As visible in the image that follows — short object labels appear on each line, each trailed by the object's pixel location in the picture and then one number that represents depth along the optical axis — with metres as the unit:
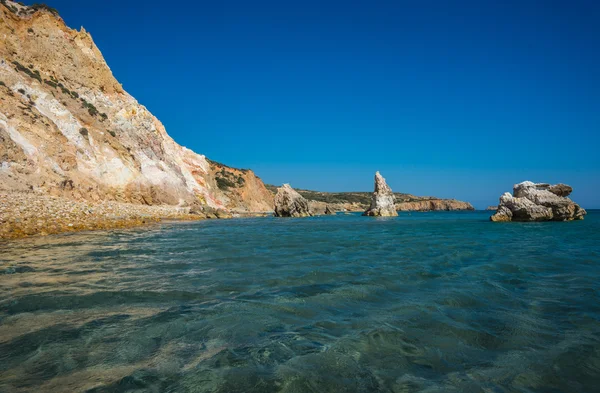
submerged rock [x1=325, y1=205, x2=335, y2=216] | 70.62
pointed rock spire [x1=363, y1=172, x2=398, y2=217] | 55.66
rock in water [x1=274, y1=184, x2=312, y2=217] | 54.97
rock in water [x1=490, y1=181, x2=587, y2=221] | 30.36
